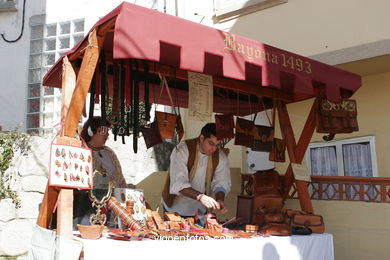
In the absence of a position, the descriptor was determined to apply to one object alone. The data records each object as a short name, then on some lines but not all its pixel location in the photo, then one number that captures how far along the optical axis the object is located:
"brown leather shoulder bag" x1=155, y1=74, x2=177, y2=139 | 3.75
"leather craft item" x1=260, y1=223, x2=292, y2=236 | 3.24
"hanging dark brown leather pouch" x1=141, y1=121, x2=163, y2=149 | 3.77
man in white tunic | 3.80
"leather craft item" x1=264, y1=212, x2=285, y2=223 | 3.41
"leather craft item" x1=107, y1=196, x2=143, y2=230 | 2.83
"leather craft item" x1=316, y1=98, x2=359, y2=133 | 4.15
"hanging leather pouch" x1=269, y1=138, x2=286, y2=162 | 4.40
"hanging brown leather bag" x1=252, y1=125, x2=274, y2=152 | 4.34
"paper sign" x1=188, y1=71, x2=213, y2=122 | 3.19
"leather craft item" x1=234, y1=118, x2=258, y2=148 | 4.26
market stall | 2.46
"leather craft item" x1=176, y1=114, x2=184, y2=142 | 3.91
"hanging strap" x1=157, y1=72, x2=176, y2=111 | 3.69
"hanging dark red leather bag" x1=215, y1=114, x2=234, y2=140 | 3.94
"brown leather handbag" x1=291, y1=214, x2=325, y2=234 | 3.56
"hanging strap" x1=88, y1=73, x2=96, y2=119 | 3.28
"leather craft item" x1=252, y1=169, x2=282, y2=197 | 4.27
